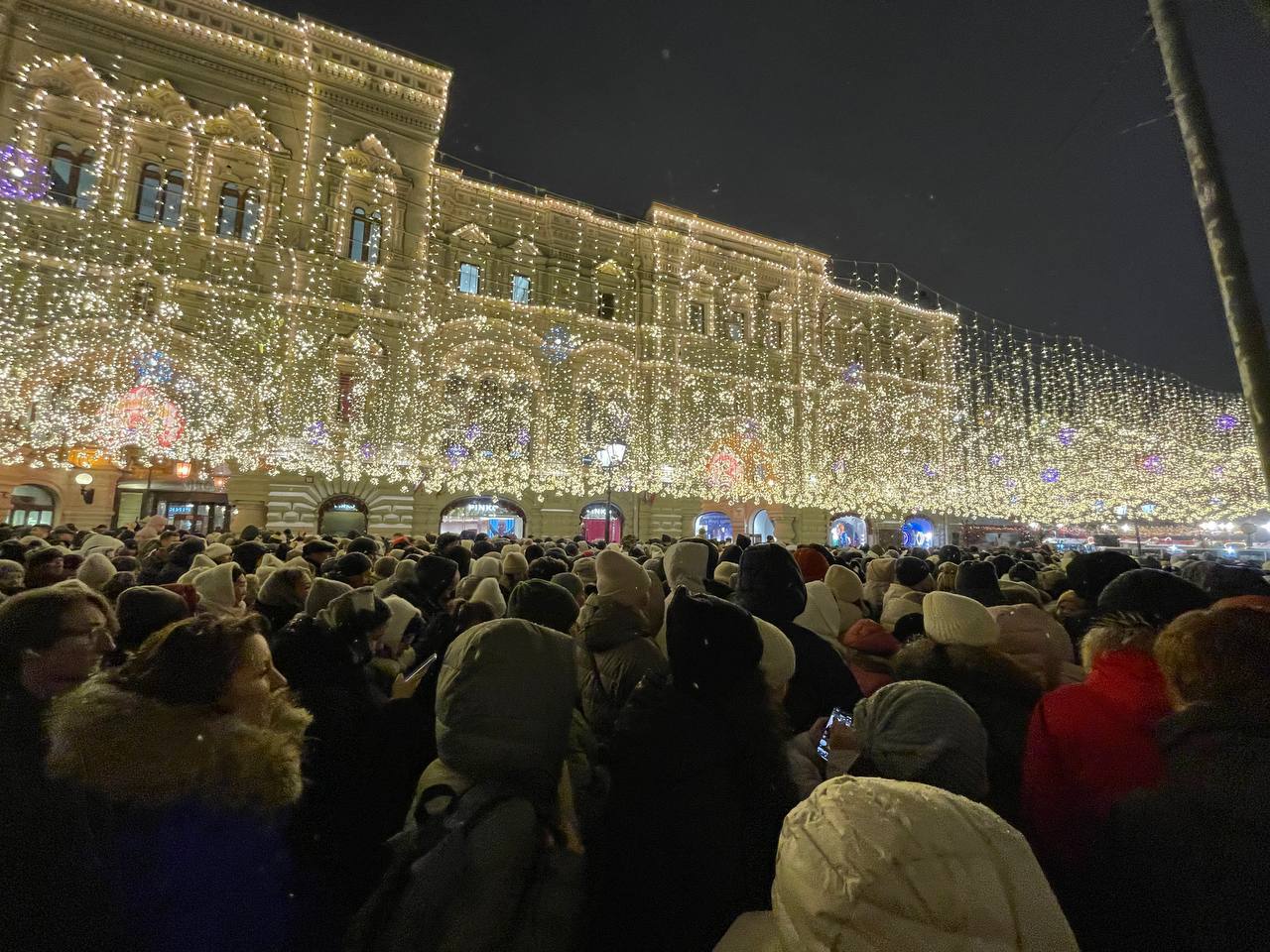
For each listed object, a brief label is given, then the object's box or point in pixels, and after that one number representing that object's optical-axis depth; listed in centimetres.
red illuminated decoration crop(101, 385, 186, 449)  1595
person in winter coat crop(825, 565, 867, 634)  475
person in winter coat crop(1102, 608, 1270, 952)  124
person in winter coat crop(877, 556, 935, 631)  442
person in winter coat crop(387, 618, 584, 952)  137
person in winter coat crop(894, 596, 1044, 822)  223
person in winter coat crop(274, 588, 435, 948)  195
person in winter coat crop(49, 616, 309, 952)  133
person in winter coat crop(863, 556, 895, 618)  603
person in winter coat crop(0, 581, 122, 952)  132
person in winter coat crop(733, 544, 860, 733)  282
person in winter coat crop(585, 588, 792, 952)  151
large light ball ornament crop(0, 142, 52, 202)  1529
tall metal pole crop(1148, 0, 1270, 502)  379
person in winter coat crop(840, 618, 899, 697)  324
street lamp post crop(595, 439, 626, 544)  1383
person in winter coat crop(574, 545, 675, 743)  243
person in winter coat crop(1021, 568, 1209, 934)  160
